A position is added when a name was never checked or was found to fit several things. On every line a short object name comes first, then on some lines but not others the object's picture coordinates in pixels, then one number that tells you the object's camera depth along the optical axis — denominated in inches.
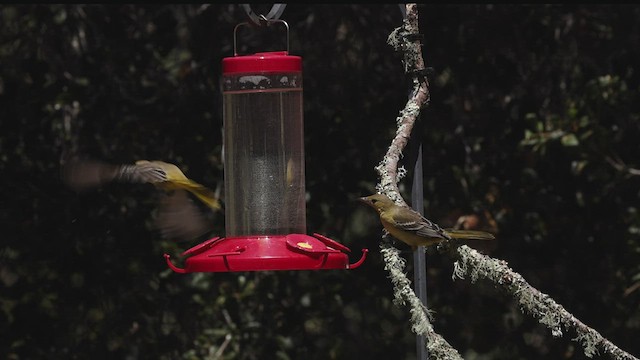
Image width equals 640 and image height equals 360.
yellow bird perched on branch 259.8
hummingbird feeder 279.7
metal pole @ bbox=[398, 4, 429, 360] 243.1
